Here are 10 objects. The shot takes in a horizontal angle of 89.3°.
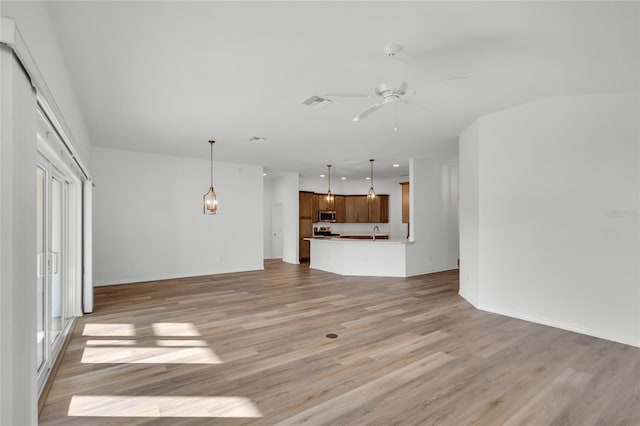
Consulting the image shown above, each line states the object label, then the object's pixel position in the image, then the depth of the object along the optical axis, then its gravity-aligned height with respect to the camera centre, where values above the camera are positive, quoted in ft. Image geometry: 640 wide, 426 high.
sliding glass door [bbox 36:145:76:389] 9.16 -1.52
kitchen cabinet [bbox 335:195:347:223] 38.70 +0.68
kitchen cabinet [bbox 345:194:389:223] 38.45 +0.65
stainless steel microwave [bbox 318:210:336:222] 37.42 -0.13
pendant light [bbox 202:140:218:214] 20.66 +0.77
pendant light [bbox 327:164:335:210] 29.08 +2.98
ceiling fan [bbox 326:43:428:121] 9.07 +3.71
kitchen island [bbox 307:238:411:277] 25.02 -3.42
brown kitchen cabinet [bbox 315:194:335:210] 37.73 +1.50
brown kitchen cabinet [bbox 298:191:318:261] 35.37 -0.57
